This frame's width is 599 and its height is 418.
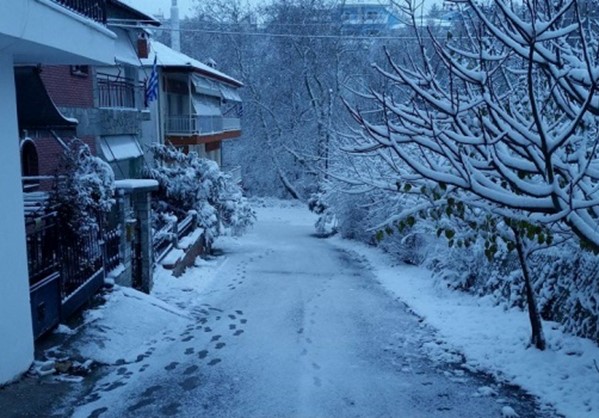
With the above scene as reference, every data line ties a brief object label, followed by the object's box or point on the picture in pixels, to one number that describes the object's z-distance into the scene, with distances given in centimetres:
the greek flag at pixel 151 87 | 2094
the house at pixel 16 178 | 601
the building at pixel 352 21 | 3372
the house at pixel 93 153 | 798
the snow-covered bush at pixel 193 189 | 1984
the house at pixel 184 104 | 2633
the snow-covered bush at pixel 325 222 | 2928
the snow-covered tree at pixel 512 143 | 455
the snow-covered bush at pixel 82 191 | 908
